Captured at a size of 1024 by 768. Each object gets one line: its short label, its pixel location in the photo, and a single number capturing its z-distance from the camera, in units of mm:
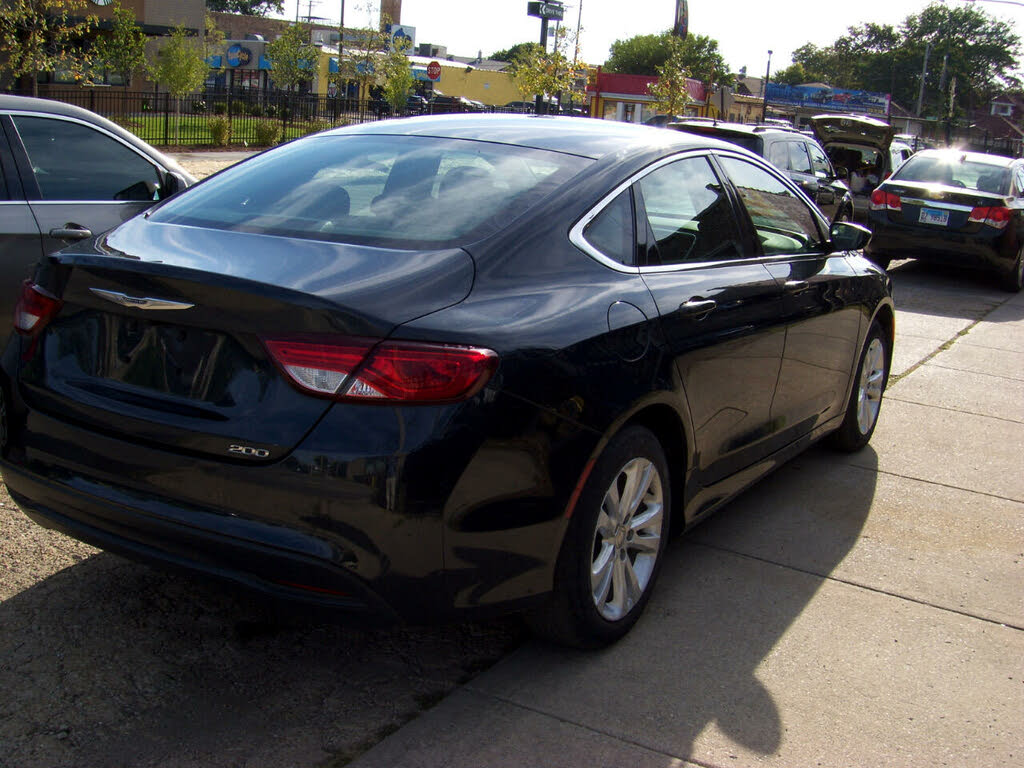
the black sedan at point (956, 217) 13070
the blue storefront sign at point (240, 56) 67188
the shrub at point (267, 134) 28344
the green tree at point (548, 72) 37125
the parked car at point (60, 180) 5348
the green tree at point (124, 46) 32156
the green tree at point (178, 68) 33094
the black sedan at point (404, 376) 2789
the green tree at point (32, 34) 19266
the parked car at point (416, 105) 42850
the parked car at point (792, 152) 13312
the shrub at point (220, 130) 26609
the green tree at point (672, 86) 38719
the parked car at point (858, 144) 18984
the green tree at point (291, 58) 46000
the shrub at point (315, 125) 32681
